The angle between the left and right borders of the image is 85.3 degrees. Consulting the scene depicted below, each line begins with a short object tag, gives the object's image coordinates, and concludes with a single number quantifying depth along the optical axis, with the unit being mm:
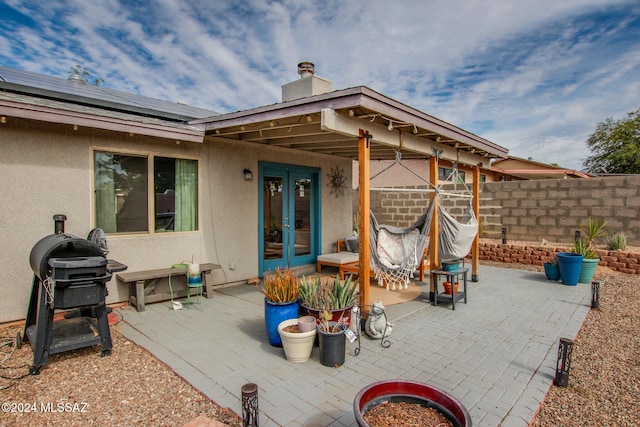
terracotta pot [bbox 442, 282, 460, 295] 5248
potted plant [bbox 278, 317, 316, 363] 3138
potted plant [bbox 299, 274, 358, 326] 3494
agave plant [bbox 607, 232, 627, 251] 7395
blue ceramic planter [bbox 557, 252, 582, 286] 6264
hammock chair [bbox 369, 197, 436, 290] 4449
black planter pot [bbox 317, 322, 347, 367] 3082
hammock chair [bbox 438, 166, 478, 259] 5242
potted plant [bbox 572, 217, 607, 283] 6441
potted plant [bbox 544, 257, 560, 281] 6656
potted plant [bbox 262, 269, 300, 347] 3459
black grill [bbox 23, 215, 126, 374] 3031
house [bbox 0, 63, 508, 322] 4023
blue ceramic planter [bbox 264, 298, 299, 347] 3452
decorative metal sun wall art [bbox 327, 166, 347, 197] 7984
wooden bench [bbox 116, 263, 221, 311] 4660
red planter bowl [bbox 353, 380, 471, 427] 1771
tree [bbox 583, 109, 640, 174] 18906
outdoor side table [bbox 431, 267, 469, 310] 4910
